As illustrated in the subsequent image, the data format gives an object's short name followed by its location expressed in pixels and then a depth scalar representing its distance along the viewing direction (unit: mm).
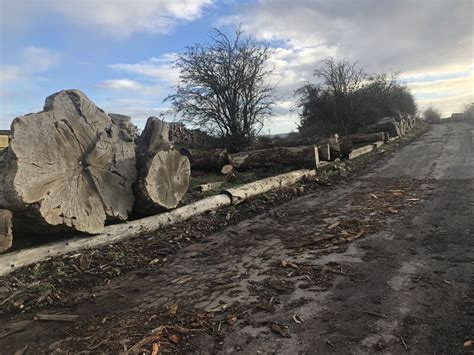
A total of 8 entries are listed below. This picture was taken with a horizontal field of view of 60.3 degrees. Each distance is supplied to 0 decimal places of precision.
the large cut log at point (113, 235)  5094
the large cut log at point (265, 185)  8625
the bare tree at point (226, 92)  19859
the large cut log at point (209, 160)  13172
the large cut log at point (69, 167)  5066
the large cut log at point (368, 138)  22156
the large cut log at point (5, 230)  5020
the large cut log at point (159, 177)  6781
